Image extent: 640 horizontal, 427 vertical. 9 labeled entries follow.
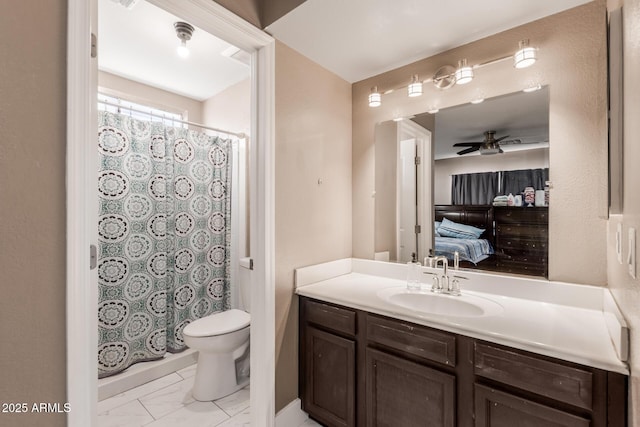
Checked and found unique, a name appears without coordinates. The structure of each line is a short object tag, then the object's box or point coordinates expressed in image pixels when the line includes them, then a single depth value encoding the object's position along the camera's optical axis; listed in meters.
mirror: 1.51
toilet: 1.98
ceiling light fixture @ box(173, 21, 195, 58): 1.93
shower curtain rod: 2.39
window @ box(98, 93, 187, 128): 2.22
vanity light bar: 1.42
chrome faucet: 1.63
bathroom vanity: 0.95
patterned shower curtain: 2.12
